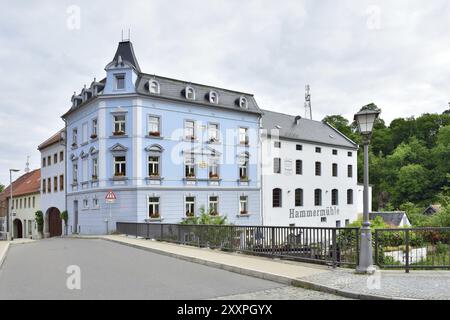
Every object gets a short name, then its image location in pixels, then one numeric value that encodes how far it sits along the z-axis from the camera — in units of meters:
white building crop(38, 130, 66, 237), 36.44
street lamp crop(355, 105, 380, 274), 8.84
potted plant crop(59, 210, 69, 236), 33.75
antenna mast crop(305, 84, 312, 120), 62.25
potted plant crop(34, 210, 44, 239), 39.94
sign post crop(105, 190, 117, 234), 23.11
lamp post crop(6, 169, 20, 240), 32.68
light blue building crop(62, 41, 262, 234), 28.31
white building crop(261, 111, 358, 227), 36.44
